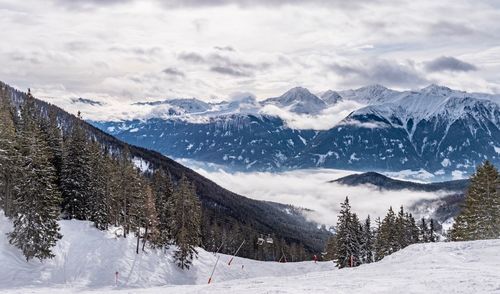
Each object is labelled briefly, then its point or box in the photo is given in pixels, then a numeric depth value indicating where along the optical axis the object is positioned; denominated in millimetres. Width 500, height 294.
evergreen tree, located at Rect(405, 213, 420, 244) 76812
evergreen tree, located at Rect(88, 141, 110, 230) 72694
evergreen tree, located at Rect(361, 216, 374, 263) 78731
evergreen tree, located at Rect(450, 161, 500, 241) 53438
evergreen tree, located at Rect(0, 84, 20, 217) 54594
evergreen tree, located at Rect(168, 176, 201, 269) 76562
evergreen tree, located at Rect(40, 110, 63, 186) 71062
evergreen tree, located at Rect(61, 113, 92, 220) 69625
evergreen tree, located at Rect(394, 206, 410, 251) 75475
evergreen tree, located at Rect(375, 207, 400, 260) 74938
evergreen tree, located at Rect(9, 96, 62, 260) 53312
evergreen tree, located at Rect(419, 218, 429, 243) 81331
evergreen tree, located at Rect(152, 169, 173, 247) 79681
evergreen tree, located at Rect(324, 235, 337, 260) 97938
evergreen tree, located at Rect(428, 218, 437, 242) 86500
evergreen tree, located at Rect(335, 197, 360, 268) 68850
